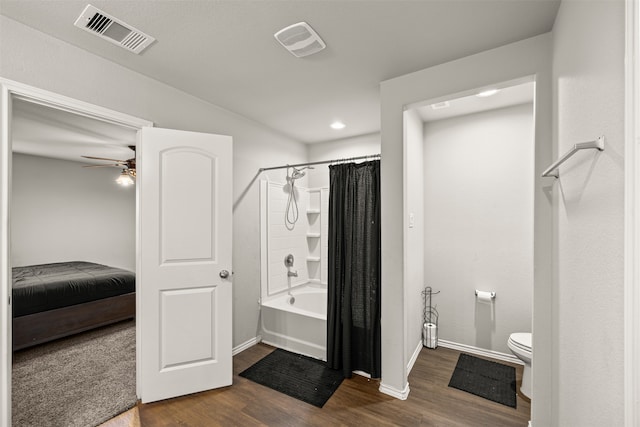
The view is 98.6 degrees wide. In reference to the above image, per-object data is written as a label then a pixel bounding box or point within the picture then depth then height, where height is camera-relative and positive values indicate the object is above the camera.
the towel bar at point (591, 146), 0.87 +0.23
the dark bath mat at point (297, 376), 2.20 -1.43
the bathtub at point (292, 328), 2.78 -1.21
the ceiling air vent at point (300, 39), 1.63 +1.10
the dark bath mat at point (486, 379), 2.16 -1.42
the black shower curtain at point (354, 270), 2.42 -0.51
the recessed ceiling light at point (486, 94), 2.45 +1.09
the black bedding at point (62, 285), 3.13 -0.90
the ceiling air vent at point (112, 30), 1.53 +1.10
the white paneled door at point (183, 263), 2.07 -0.39
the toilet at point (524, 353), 2.12 -1.08
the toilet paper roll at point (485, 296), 2.77 -0.82
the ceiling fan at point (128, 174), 4.00 +0.63
